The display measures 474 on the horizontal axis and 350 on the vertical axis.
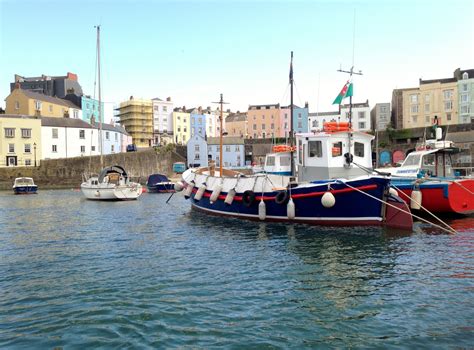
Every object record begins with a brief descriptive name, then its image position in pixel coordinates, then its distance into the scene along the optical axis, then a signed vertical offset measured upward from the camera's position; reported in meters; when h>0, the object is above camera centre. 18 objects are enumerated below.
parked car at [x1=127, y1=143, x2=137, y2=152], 77.24 +4.57
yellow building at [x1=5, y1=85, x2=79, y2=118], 74.94 +13.23
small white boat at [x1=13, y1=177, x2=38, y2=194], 47.35 -1.80
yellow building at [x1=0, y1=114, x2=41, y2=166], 63.41 +5.31
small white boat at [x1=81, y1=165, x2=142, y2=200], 36.62 -1.55
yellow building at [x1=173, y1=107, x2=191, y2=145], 111.69 +12.58
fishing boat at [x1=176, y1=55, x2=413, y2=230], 16.08 -0.99
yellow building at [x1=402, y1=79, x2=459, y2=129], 78.69 +12.85
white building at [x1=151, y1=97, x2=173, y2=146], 112.88 +14.87
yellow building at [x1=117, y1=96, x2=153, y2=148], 113.19 +14.61
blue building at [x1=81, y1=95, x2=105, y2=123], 90.62 +14.83
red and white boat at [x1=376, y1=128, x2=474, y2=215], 19.38 -0.69
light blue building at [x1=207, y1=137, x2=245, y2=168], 86.81 +3.96
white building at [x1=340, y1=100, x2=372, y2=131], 91.76 +12.08
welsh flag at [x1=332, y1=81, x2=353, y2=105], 20.23 +3.86
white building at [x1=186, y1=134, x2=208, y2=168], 83.56 +4.35
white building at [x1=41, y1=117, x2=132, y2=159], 67.88 +6.15
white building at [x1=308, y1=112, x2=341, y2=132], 95.56 +12.74
